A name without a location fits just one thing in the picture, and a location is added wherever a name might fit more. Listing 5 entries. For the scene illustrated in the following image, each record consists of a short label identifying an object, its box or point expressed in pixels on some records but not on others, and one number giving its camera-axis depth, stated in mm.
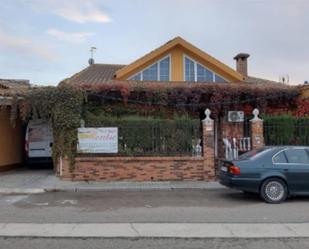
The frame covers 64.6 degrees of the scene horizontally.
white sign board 8554
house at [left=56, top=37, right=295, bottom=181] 8481
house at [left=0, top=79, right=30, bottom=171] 8969
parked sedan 6437
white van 10313
